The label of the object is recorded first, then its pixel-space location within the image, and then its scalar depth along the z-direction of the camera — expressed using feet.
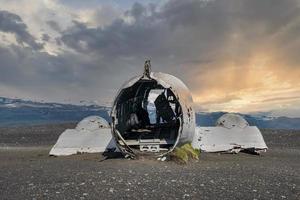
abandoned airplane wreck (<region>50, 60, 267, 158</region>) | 34.22
